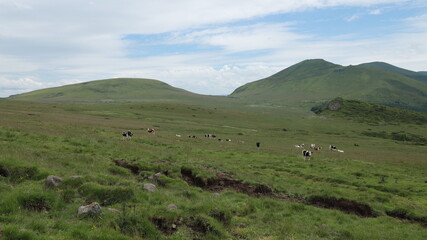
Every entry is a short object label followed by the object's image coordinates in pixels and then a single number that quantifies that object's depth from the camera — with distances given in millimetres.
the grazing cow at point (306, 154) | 40206
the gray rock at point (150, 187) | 17358
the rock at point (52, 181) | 15141
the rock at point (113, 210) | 13089
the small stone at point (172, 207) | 14406
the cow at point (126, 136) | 42488
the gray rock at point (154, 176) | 20662
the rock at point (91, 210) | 12320
